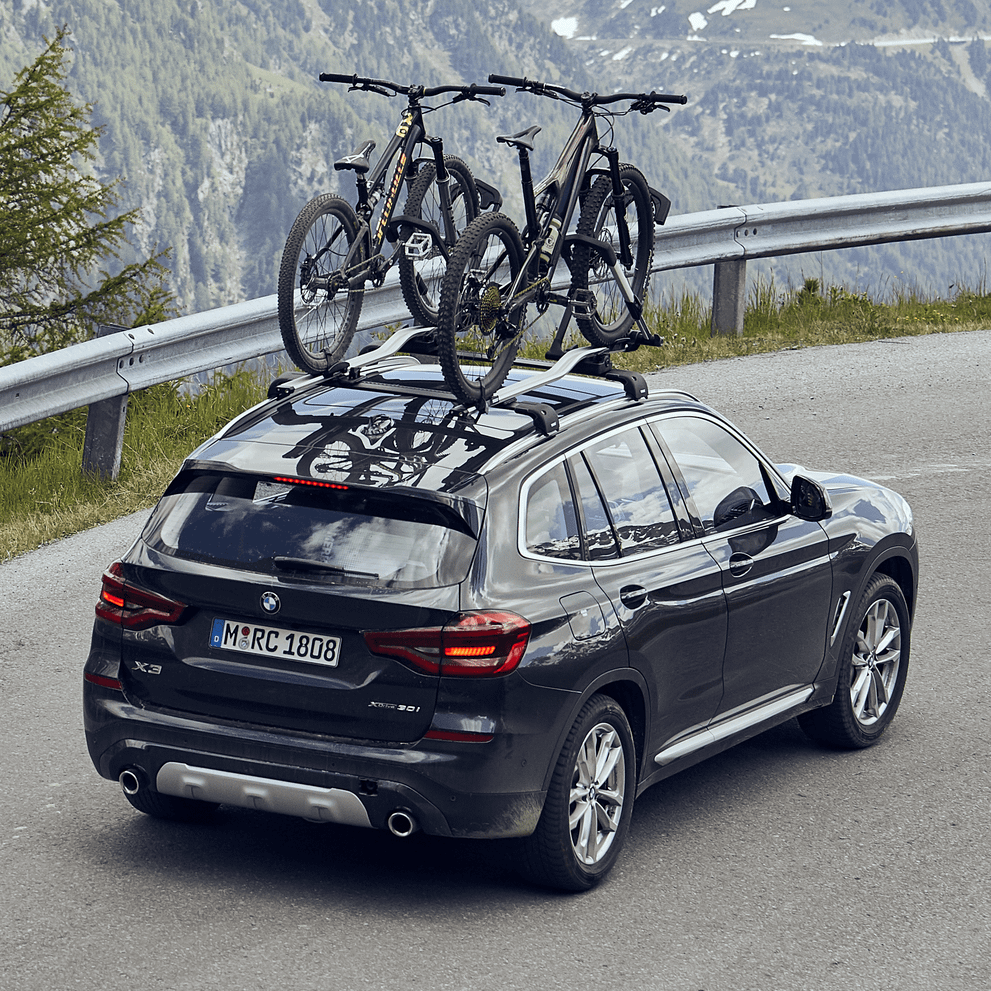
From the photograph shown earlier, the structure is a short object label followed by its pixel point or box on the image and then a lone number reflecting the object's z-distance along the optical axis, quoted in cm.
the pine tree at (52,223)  3882
